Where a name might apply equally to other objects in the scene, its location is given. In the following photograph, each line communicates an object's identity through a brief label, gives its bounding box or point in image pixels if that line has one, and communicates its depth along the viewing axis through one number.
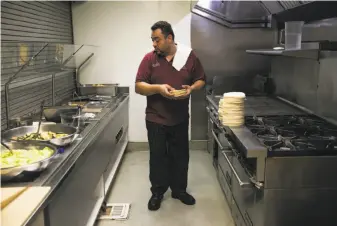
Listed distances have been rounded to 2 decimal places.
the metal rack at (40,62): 2.08
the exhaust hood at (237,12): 3.95
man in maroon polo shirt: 2.48
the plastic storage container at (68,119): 2.40
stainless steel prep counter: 1.45
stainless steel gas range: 1.71
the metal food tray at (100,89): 3.87
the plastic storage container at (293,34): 2.44
